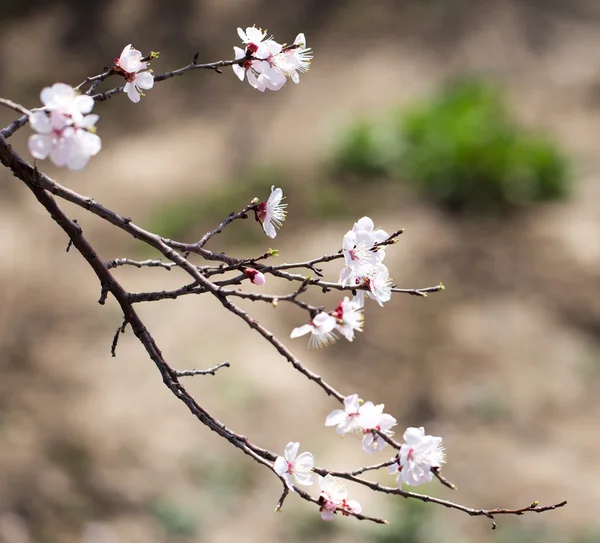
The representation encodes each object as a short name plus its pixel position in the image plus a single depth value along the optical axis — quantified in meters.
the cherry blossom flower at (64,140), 1.59
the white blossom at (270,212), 1.69
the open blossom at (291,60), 1.72
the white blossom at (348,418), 1.66
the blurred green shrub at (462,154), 4.54
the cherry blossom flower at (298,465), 1.67
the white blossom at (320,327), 1.65
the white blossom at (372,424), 1.66
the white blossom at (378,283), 1.66
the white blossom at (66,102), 1.59
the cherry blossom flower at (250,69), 1.72
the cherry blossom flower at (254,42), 1.72
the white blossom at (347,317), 1.66
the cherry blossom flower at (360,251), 1.67
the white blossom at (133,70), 1.72
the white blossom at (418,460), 1.65
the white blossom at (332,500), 1.67
